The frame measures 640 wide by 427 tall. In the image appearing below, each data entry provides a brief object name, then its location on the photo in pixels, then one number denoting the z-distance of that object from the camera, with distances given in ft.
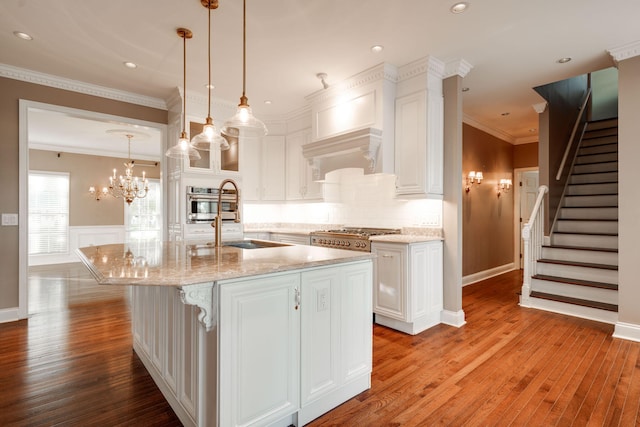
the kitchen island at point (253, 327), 5.05
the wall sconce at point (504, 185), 20.06
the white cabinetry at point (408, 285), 10.64
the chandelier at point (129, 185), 21.29
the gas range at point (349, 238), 11.93
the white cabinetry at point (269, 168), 17.93
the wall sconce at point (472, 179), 17.20
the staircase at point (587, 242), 12.68
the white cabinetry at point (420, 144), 11.53
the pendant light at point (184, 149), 8.98
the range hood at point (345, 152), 11.86
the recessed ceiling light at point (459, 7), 8.23
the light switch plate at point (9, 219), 12.04
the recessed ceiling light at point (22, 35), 9.61
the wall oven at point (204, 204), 14.33
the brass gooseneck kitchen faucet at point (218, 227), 8.32
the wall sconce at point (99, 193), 25.94
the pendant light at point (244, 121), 7.16
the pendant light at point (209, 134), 8.13
